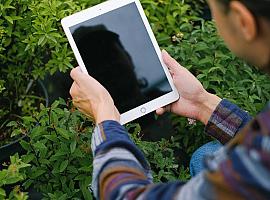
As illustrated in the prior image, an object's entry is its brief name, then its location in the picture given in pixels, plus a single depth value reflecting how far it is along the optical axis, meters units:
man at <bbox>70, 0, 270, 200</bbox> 1.09
